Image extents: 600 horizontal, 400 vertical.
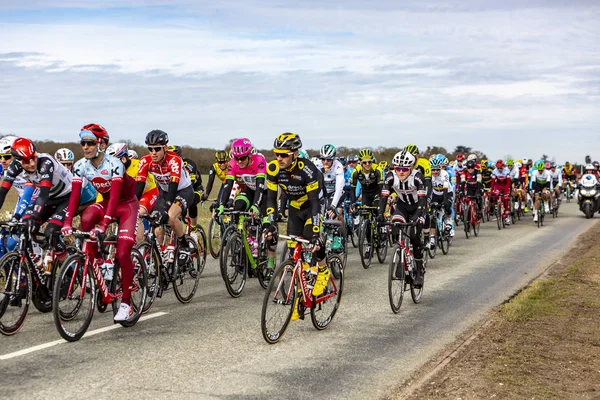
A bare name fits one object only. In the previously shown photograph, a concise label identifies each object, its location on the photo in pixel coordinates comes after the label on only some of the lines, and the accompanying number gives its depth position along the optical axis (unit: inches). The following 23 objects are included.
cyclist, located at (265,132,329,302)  352.8
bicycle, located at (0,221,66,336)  334.0
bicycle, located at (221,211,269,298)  450.9
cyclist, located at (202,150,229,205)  670.3
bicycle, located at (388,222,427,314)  410.6
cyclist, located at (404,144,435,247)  524.3
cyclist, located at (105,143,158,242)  445.7
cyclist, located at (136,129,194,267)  422.0
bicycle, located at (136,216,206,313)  394.6
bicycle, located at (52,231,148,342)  321.1
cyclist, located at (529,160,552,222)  1175.0
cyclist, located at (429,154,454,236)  747.4
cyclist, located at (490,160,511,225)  1075.3
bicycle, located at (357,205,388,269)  622.2
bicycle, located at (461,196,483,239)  888.8
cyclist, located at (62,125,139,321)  347.6
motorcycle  1290.6
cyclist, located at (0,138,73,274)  368.2
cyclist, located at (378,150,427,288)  442.9
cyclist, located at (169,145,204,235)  591.2
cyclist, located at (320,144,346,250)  573.0
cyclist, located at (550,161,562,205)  1367.7
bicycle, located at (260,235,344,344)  322.0
